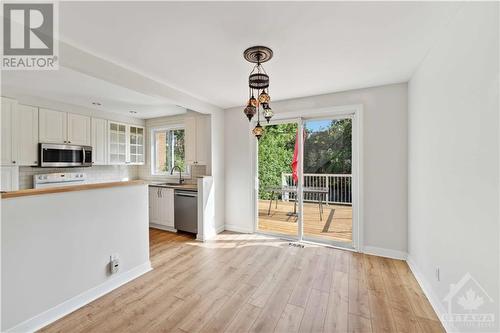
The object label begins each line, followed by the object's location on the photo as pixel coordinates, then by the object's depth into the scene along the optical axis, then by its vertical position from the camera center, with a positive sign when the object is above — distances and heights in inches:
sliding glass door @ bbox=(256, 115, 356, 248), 143.8 -9.1
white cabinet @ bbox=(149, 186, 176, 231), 172.3 -33.6
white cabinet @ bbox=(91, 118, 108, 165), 167.0 +19.8
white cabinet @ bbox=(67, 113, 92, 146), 153.5 +26.6
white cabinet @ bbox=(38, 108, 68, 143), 139.0 +26.5
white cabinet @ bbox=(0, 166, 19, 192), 122.7 -6.7
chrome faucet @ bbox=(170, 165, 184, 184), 190.4 -5.3
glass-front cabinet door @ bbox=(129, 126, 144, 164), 196.2 +20.0
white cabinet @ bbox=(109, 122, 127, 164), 179.4 +19.5
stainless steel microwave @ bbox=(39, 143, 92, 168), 138.0 +7.4
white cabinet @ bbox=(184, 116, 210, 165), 162.4 +20.3
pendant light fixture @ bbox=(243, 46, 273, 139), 80.8 +31.8
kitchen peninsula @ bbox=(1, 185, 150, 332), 67.1 -30.6
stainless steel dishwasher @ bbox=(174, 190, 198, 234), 161.0 -33.7
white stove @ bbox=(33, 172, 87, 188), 141.6 -8.9
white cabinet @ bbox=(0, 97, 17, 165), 120.9 +20.4
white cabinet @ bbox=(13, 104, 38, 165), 127.7 +19.3
